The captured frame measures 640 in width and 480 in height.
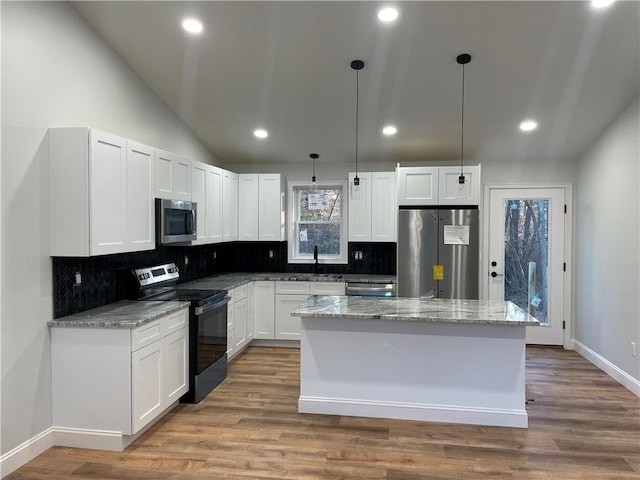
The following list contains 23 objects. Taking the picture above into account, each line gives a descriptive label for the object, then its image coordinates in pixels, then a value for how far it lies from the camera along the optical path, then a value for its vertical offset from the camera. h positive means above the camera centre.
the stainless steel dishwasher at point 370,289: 5.00 -0.57
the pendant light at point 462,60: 3.46 +1.52
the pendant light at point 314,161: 5.52 +1.10
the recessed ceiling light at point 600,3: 2.85 +1.64
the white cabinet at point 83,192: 2.80 +0.33
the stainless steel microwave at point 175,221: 3.59 +0.18
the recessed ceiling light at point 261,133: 4.94 +1.29
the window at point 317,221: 5.85 +0.28
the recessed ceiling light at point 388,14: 3.02 +1.66
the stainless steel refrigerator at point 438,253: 4.69 -0.13
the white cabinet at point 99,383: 2.82 -0.97
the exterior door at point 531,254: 5.34 -0.16
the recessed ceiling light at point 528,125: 4.46 +1.25
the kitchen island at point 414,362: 3.16 -0.95
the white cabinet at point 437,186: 4.84 +0.64
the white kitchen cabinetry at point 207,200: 4.35 +0.45
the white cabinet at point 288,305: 5.25 -0.81
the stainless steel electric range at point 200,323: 3.59 -0.75
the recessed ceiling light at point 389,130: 4.72 +1.27
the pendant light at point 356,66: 3.53 +1.53
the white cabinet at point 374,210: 5.25 +0.40
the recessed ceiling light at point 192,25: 3.25 +1.69
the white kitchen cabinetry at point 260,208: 5.50 +0.43
